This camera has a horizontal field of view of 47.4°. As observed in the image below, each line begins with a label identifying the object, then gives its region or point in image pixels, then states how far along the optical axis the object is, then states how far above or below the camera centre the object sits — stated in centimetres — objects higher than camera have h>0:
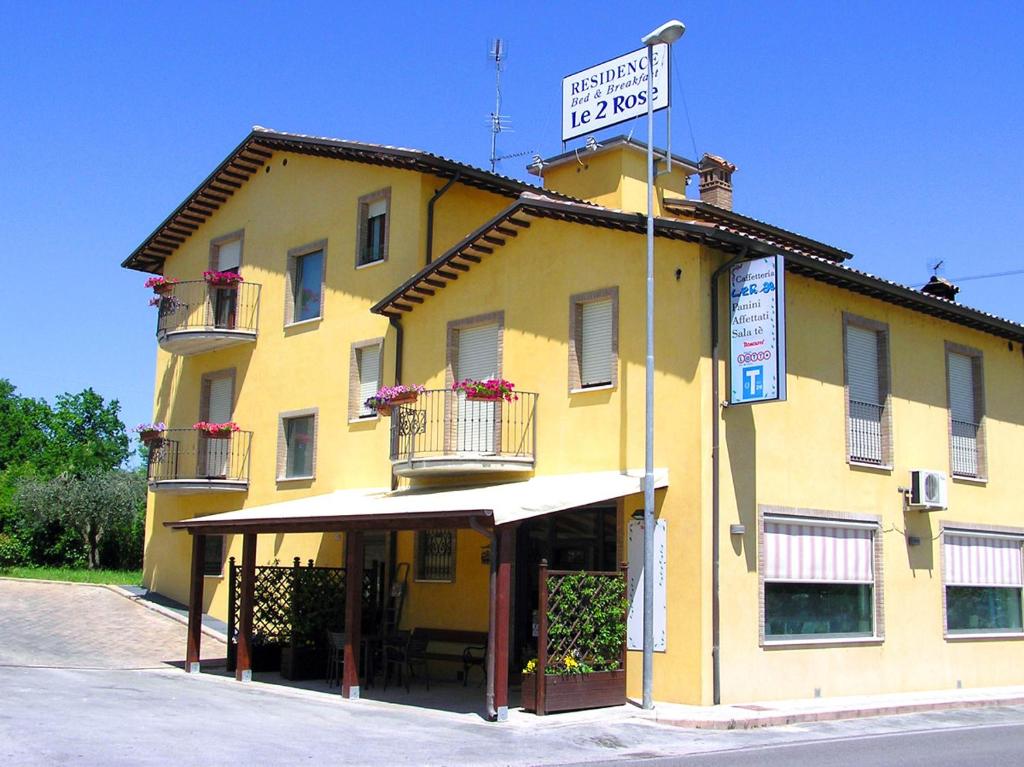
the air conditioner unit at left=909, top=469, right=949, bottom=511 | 1850 +159
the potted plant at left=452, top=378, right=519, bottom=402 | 1752 +285
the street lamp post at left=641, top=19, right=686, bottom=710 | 1488 +150
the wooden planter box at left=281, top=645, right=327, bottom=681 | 1870 -137
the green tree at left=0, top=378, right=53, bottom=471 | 6688 +820
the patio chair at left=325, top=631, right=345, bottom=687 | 1788 -119
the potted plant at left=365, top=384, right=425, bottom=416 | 1866 +292
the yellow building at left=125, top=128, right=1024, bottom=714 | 1602 +246
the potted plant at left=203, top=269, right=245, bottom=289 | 2498 +628
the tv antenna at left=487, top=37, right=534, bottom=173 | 2772 +1085
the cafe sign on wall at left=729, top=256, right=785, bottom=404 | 1541 +342
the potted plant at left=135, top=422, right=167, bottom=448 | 2611 +310
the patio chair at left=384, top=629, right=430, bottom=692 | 1770 -112
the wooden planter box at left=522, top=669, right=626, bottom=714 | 1446 -133
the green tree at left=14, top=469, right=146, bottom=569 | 4000 +226
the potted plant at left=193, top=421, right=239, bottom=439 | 2464 +303
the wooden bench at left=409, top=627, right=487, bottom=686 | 1819 -103
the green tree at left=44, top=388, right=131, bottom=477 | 6875 +852
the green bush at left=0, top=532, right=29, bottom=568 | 3906 +64
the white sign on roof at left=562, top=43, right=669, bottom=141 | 1684 +763
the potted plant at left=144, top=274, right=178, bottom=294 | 2667 +651
